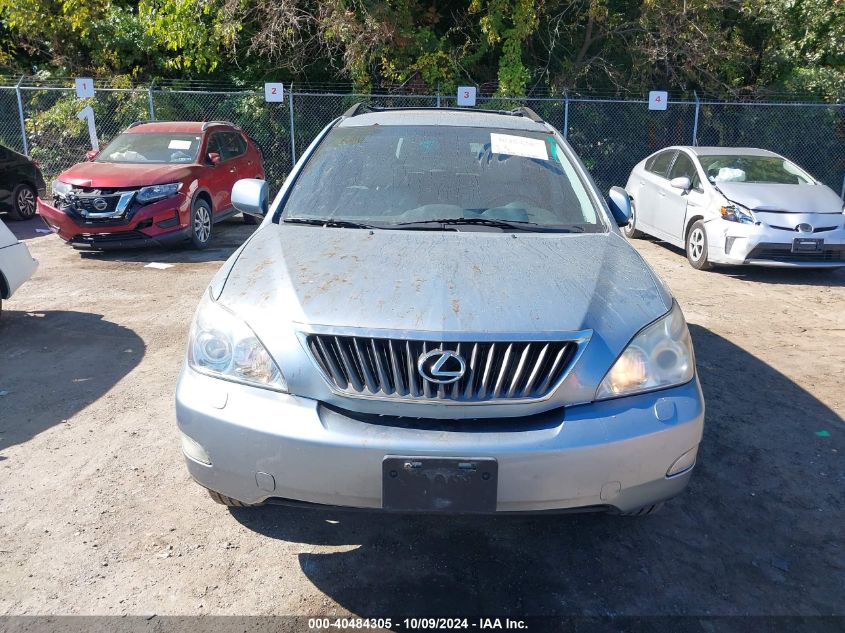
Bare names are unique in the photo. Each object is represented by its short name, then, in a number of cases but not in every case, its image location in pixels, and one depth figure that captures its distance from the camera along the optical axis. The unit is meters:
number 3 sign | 14.73
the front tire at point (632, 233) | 11.38
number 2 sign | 15.08
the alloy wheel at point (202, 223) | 9.95
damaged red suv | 9.13
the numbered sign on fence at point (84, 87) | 14.16
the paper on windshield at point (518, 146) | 4.21
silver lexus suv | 2.49
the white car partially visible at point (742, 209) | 8.33
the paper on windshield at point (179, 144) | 10.48
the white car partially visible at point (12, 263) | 5.99
